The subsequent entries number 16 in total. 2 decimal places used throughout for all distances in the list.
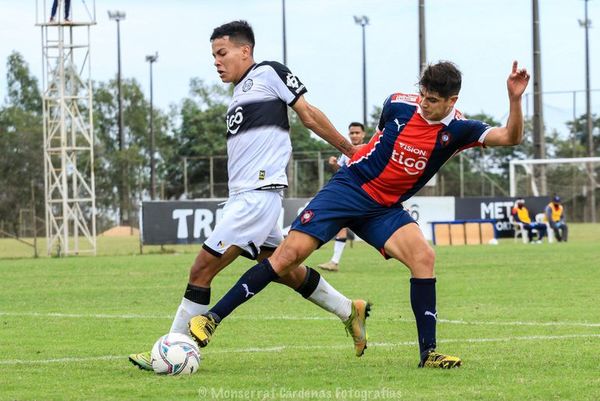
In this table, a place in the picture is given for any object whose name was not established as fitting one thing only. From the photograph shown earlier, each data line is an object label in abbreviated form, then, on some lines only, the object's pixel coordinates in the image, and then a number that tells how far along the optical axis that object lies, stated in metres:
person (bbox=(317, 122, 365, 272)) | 17.11
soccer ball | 7.90
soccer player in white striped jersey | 8.52
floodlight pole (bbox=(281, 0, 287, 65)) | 55.86
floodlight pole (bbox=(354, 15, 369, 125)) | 77.81
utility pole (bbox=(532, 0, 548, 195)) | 46.41
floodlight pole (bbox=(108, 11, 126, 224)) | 70.90
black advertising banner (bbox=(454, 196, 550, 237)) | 40.00
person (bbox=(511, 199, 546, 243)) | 38.56
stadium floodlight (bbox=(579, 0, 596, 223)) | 53.81
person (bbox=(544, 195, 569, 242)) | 39.00
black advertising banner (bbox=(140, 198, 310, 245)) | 34.78
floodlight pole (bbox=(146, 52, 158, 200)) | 67.46
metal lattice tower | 35.66
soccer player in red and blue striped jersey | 8.08
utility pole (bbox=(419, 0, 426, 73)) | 41.97
